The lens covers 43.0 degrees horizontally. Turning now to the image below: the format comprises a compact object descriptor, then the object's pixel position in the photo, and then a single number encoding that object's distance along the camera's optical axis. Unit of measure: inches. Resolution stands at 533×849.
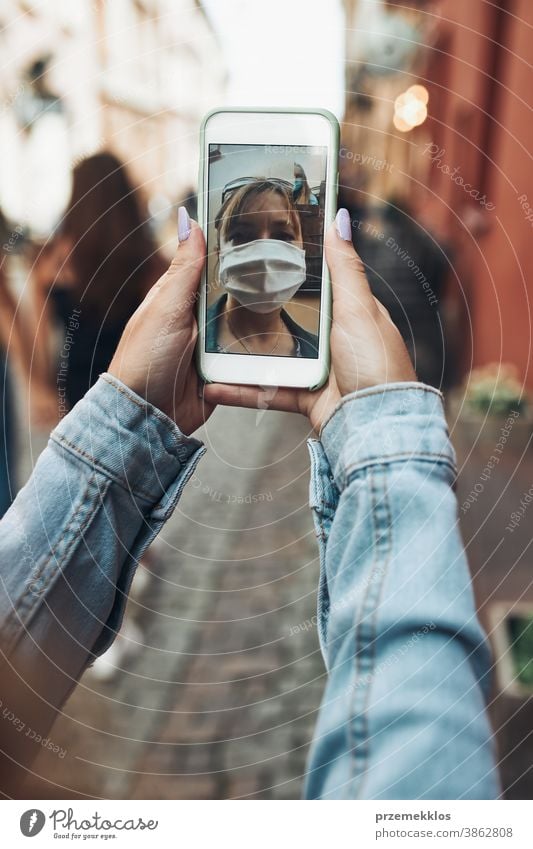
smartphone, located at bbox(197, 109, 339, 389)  14.5
